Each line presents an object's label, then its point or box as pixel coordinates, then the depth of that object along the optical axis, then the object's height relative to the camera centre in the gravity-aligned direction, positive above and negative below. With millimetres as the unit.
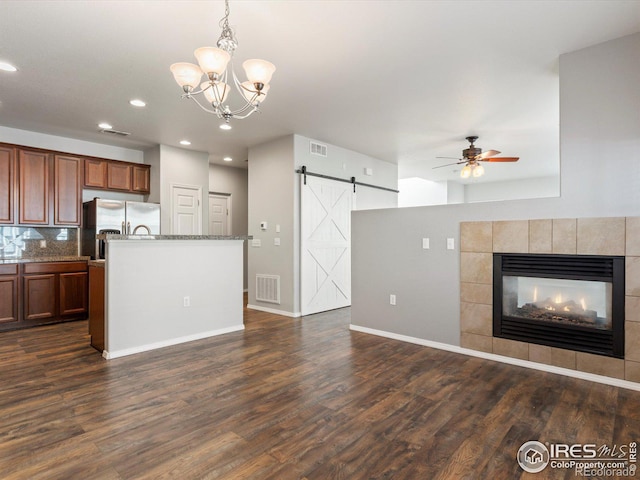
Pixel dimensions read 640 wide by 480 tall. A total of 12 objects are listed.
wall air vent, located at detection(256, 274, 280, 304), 5852 -836
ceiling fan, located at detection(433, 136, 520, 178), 5938 +1348
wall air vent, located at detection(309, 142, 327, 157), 5925 +1486
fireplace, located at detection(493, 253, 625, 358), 3006 -571
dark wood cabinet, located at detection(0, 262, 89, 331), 4828 -784
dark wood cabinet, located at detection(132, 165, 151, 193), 6188 +1027
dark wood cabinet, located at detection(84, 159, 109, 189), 5703 +1033
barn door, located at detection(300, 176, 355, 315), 5758 -111
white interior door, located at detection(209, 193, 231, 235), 7738 +516
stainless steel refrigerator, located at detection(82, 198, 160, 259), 5531 +295
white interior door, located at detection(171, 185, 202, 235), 6371 +504
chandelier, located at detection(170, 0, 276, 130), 2289 +1114
